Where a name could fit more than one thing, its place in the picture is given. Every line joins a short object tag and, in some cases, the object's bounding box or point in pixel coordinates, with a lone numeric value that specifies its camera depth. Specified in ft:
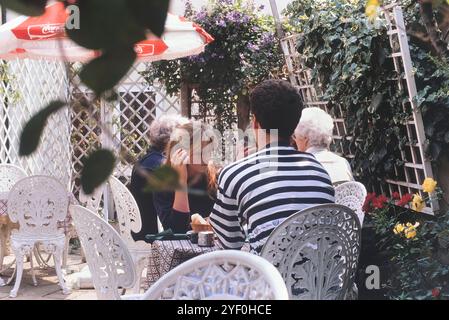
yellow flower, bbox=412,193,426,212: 10.57
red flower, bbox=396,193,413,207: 10.76
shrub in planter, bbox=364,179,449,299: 10.03
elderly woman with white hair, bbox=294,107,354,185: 12.69
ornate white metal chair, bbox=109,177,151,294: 13.21
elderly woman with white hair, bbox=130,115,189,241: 13.28
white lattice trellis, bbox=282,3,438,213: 11.24
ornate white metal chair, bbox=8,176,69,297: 15.51
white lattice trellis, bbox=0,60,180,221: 20.18
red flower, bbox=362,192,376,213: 10.91
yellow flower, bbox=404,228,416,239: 10.24
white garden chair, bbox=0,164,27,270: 17.66
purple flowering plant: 21.53
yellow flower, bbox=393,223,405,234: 10.43
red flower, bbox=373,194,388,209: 10.78
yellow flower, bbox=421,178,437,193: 10.01
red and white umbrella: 15.01
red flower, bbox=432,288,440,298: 9.46
